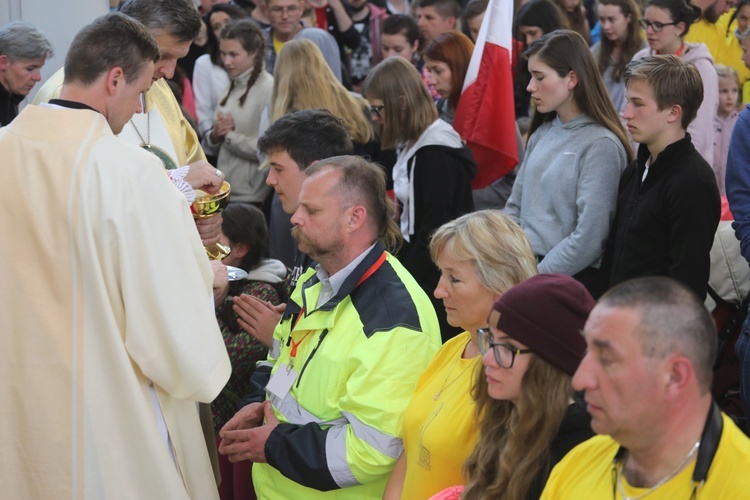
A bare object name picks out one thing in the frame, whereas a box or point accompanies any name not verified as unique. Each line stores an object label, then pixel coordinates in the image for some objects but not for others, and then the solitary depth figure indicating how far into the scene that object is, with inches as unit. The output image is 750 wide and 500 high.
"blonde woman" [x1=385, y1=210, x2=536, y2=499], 232.5
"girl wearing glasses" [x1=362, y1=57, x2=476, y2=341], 424.2
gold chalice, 313.7
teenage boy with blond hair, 323.0
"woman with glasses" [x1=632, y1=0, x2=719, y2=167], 469.1
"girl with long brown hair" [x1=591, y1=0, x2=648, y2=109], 547.5
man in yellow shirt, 163.8
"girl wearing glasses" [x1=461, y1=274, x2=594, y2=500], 202.1
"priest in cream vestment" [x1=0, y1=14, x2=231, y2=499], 252.1
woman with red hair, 486.0
